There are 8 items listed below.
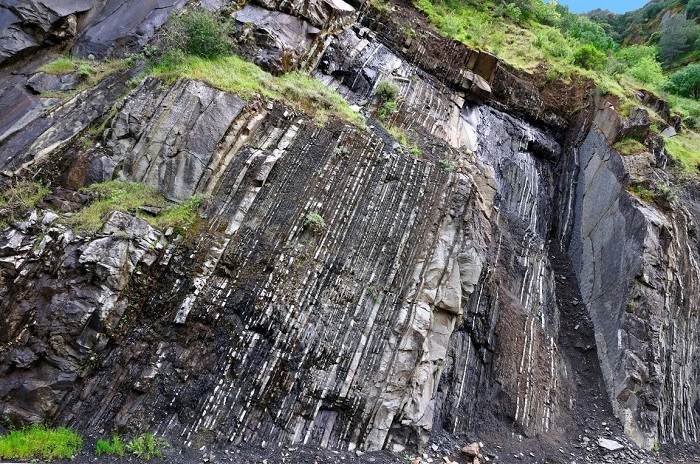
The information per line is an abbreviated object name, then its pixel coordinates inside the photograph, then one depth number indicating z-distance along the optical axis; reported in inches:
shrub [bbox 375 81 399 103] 472.7
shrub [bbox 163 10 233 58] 385.7
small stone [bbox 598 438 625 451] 319.1
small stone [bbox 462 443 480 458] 285.7
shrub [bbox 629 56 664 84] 627.2
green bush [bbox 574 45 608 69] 609.6
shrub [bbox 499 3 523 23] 758.5
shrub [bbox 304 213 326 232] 318.7
